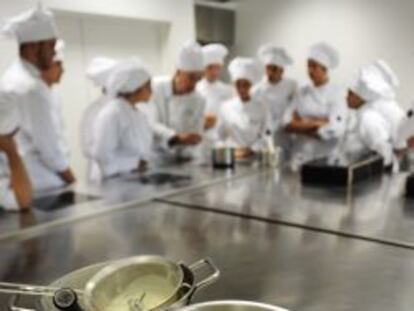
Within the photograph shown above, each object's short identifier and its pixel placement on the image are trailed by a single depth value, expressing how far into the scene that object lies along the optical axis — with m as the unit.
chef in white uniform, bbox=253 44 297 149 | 2.95
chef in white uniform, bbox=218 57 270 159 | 2.74
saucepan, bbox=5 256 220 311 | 0.70
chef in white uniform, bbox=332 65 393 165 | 2.18
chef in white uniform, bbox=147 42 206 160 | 2.45
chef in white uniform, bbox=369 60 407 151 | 2.26
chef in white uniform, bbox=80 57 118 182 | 2.67
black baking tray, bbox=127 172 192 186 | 1.91
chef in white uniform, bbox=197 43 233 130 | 3.40
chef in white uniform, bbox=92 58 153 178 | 2.09
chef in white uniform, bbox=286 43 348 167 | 2.69
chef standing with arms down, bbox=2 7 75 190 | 1.72
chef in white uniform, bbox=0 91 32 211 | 1.40
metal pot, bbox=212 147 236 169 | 2.22
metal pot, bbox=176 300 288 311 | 0.68
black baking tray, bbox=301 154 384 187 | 1.82
